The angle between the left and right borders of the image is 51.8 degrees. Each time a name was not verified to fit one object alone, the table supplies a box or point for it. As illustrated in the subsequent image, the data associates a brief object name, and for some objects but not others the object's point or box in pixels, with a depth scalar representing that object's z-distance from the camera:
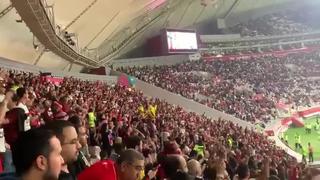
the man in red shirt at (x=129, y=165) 2.11
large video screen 23.95
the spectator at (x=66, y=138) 1.91
